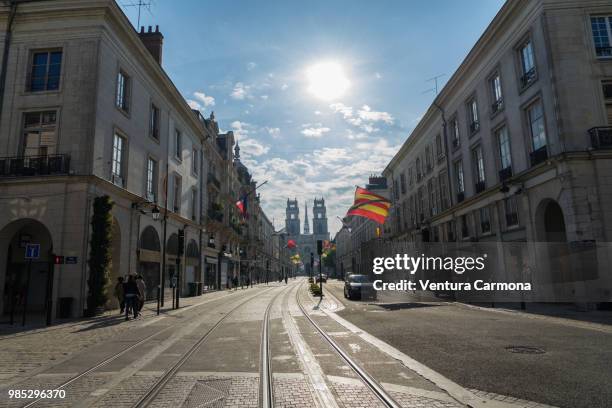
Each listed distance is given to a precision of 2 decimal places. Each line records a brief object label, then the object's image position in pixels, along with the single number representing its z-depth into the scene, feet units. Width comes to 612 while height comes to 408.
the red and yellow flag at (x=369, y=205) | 106.63
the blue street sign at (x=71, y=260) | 53.31
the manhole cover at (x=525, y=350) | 27.12
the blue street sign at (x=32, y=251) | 46.52
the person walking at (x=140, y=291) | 56.59
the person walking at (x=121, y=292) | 57.70
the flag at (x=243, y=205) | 132.61
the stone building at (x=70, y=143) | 58.29
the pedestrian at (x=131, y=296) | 53.55
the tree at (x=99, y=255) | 57.95
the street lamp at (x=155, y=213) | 68.90
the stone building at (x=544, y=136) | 59.47
